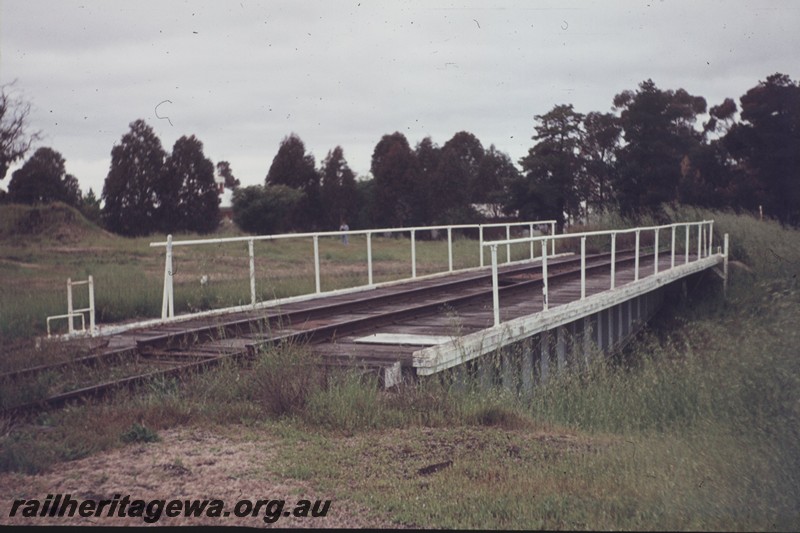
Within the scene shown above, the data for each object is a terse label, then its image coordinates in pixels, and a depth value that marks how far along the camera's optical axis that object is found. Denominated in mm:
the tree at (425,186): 57969
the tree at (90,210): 41969
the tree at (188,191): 43000
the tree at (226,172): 72312
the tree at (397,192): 58188
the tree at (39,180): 37438
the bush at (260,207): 50031
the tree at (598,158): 50844
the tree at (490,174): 63062
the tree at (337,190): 58750
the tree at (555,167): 52094
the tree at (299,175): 58594
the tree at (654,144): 45844
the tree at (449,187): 58562
